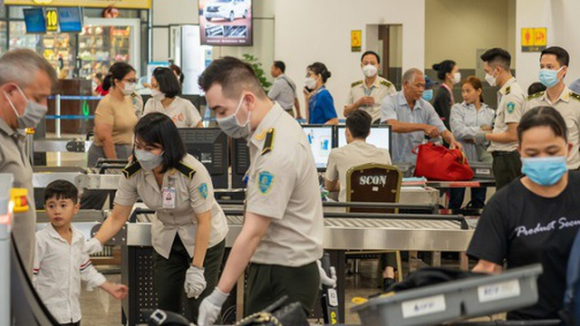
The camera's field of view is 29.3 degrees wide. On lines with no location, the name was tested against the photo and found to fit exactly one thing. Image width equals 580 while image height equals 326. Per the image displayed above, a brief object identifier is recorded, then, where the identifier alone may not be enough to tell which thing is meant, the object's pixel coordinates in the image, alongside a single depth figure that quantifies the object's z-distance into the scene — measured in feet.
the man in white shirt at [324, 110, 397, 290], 26.30
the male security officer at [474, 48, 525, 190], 29.53
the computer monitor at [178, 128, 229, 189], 30.25
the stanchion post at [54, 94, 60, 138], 71.98
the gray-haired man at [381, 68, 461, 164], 32.45
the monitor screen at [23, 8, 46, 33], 74.28
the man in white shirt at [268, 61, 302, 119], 52.47
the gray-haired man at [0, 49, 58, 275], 12.91
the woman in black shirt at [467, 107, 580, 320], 11.56
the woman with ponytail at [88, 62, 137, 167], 32.14
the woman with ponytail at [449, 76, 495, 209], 36.32
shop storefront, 92.73
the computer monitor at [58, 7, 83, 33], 74.13
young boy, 17.02
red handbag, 30.66
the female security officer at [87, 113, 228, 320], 17.51
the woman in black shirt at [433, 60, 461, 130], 41.81
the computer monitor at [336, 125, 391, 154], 31.53
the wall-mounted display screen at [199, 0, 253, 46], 76.95
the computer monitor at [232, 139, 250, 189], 31.25
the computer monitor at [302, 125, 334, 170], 32.53
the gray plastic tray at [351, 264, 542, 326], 8.80
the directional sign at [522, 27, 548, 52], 48.83
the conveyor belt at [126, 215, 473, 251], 19.58
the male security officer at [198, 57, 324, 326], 13.14
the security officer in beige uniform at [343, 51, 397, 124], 39.68
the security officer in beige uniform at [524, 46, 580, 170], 26.81
